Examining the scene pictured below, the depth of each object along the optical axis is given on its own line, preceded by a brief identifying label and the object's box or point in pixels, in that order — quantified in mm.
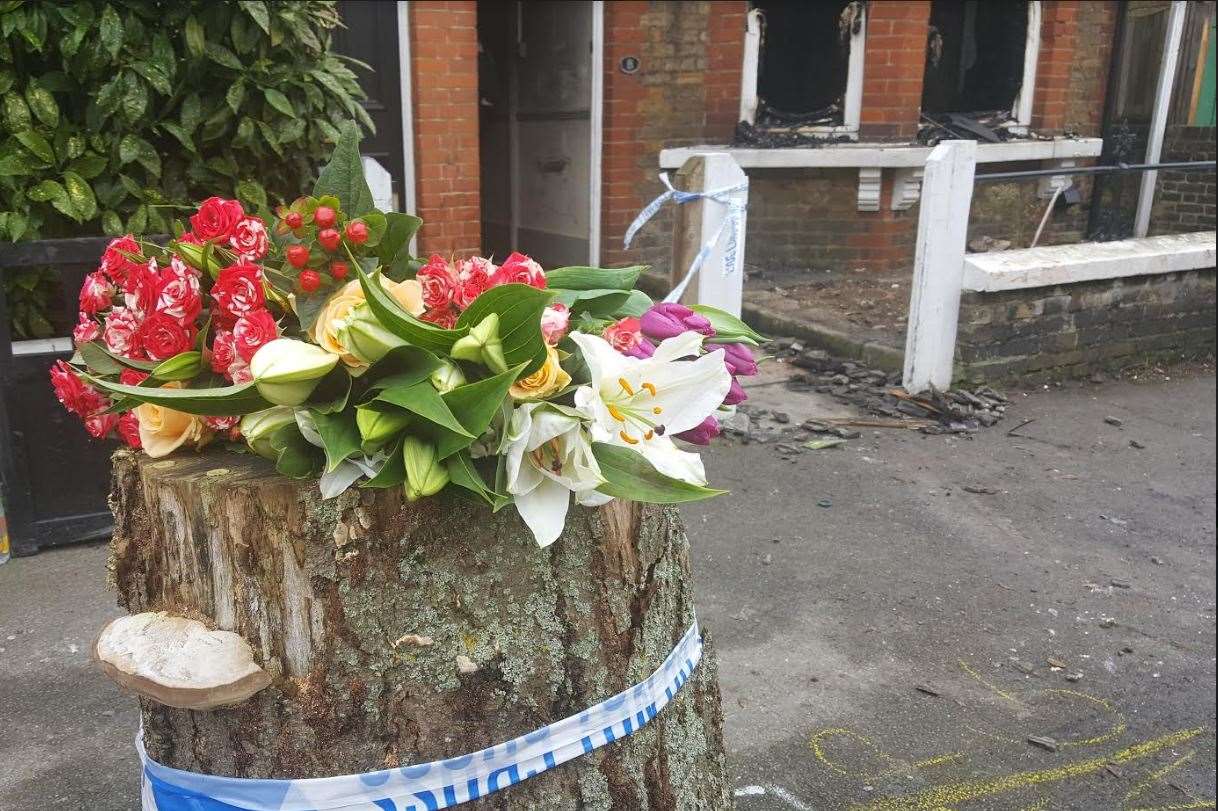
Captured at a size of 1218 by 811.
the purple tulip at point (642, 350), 1623
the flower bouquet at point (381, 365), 1382
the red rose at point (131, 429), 1649
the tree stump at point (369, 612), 1494
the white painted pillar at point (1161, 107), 9828
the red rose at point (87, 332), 1642
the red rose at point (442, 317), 1502
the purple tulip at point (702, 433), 1721
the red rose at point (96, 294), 1641
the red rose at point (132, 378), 1520
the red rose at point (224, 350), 1457
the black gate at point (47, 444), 3547
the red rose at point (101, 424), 1680
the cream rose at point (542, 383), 1429
